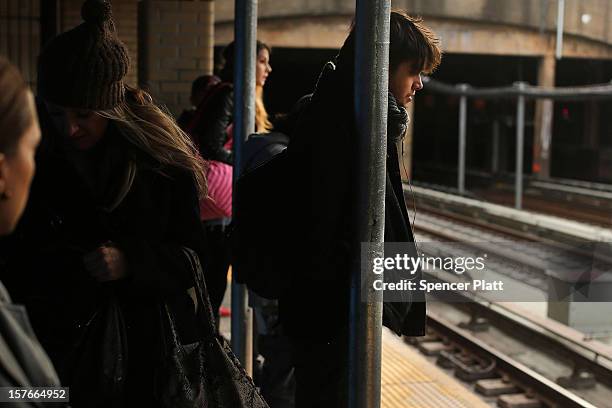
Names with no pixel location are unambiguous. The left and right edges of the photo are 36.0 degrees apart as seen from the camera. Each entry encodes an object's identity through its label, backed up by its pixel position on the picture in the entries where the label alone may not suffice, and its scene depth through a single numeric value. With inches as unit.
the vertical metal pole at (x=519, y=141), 687.7
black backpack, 99.7
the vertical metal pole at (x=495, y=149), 1098.9
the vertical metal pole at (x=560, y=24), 968.9
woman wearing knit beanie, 90.3
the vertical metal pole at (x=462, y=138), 778.1
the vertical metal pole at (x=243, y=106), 153.1
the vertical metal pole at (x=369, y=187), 86.5
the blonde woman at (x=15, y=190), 51.9
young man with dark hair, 91.7
